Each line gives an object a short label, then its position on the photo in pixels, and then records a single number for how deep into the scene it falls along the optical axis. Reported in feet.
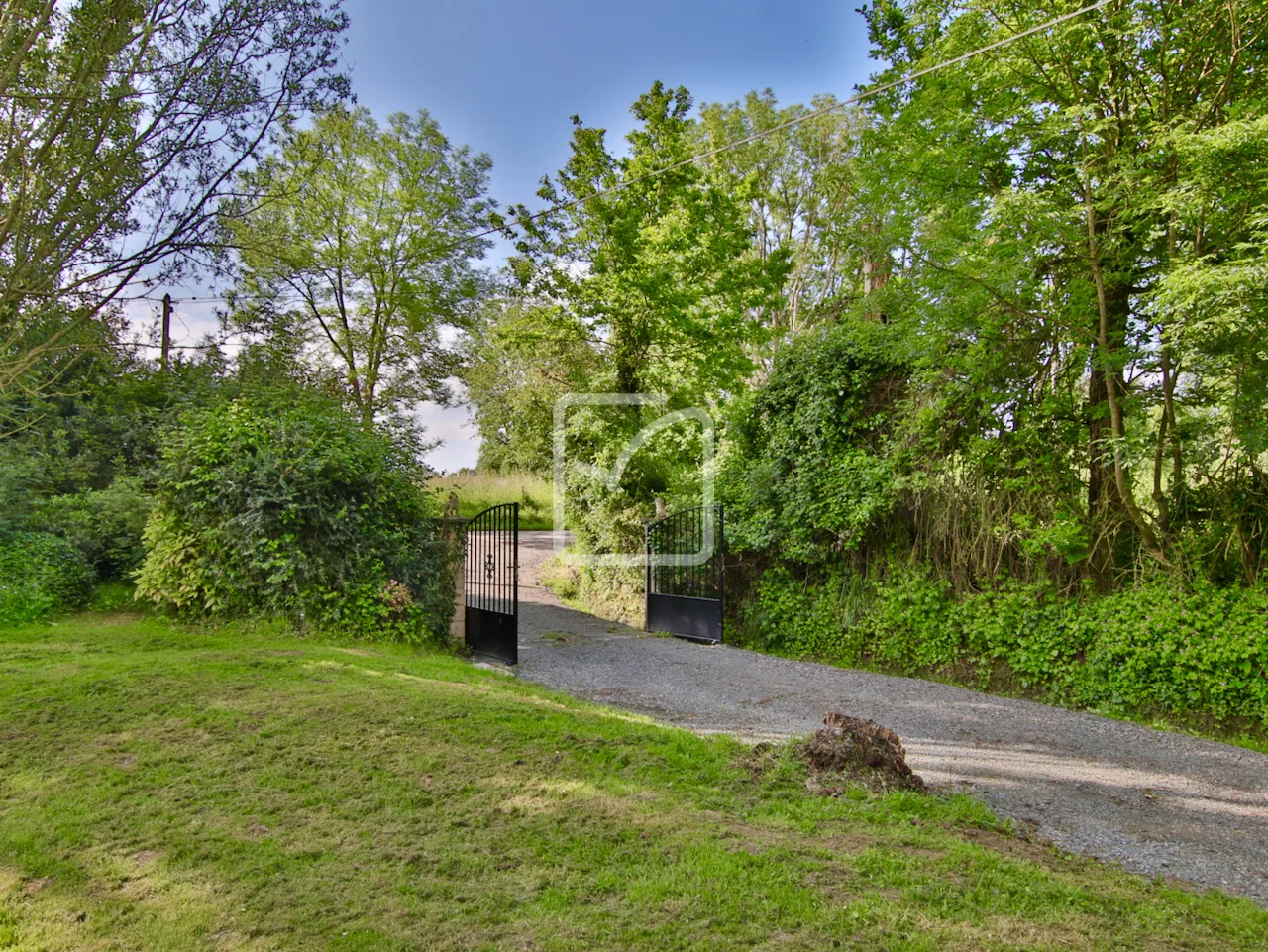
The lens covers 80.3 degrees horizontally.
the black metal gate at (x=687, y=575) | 32.17
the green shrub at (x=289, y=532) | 25.88
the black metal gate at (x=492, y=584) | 27.25
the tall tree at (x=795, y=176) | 62.28
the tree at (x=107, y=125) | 14.92
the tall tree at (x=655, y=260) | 40.11
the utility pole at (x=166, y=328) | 41.09
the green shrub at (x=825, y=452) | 28.12
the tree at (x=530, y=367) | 42.55
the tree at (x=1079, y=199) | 19.98
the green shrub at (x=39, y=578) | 26.40
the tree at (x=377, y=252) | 49.16
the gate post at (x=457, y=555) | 28.84
